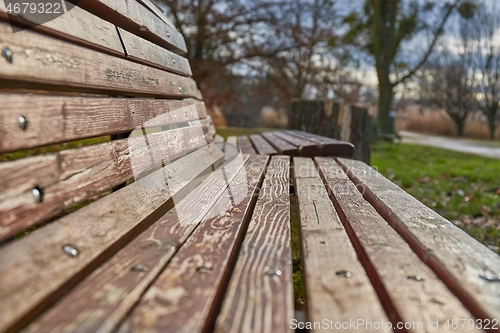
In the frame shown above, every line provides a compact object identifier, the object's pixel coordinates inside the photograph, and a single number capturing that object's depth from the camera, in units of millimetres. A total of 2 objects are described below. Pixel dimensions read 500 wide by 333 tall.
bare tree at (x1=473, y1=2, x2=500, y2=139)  19219
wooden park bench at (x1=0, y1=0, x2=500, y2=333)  714
